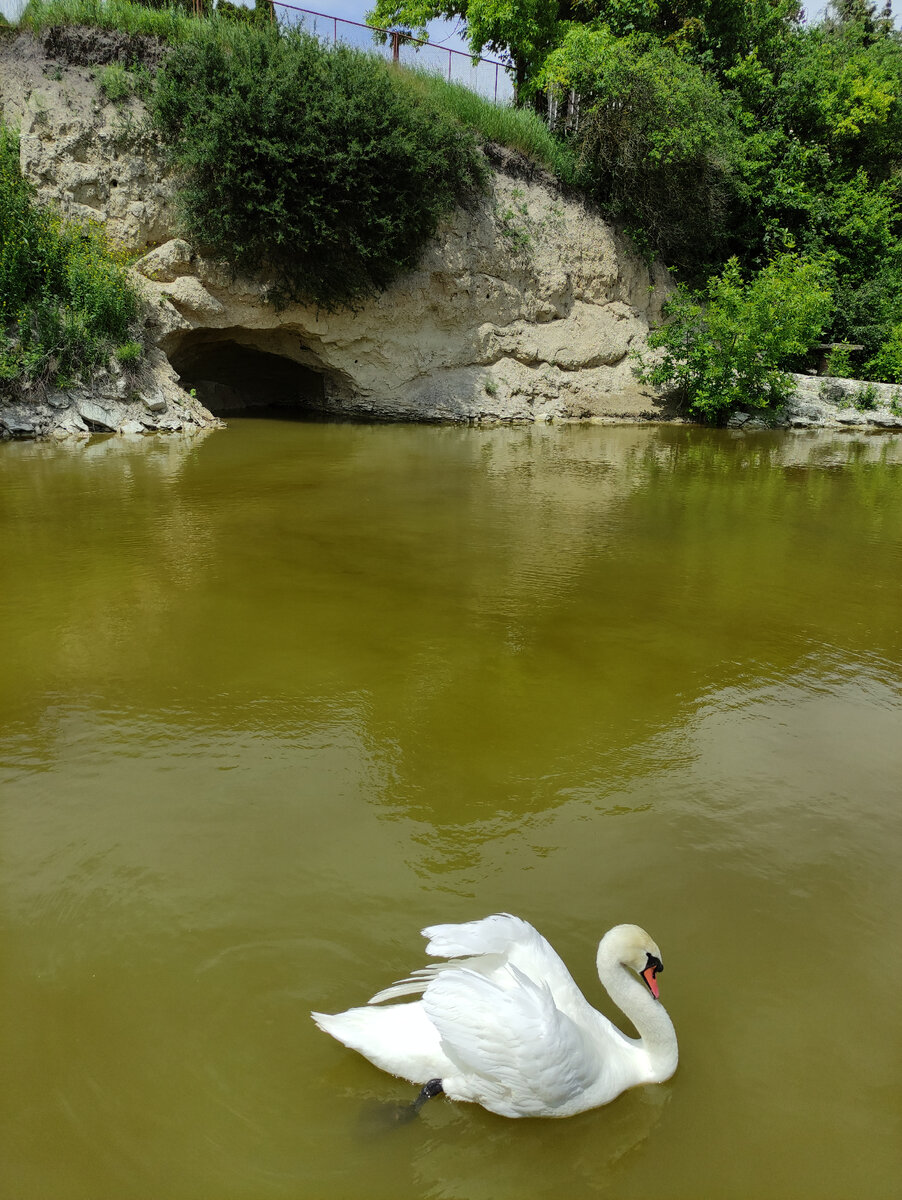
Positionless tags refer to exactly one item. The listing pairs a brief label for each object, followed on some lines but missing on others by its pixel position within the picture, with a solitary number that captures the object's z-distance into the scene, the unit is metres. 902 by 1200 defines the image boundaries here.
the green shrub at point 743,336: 17.47
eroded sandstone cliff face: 15.11
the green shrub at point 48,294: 13.55
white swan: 2.25
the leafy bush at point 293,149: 14.68
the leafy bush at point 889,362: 20.33
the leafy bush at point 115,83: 15.02
